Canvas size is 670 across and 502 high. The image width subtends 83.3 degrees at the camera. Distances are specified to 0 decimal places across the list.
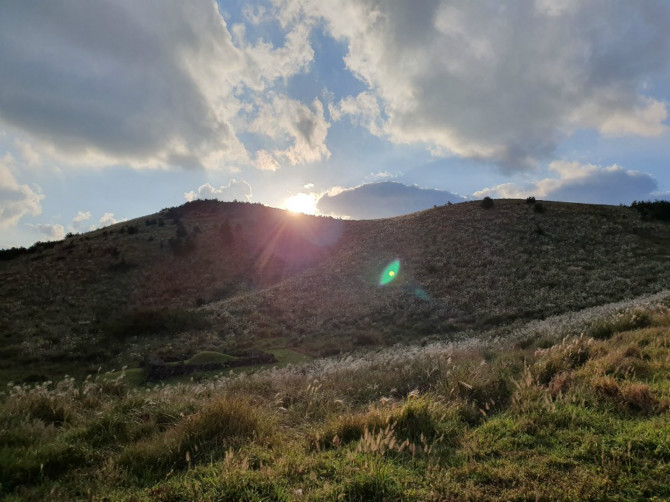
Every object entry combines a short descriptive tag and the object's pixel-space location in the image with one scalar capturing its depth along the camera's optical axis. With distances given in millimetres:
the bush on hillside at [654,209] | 48700
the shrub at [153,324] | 33531
